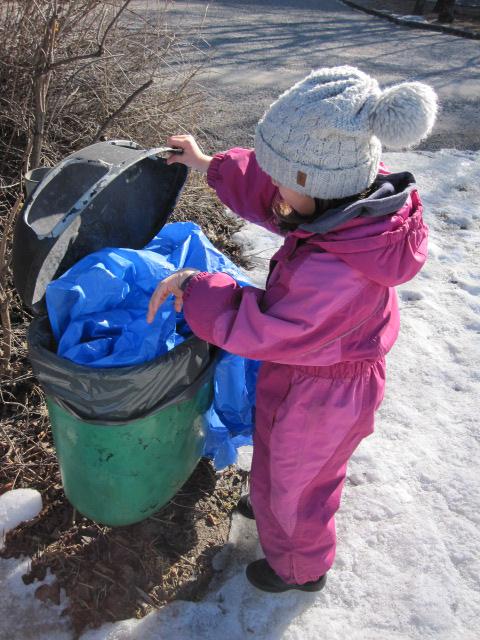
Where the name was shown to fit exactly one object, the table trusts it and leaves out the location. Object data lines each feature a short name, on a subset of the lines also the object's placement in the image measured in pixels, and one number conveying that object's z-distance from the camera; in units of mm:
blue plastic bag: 1545
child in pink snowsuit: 1365
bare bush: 2572
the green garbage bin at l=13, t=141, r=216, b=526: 1500
